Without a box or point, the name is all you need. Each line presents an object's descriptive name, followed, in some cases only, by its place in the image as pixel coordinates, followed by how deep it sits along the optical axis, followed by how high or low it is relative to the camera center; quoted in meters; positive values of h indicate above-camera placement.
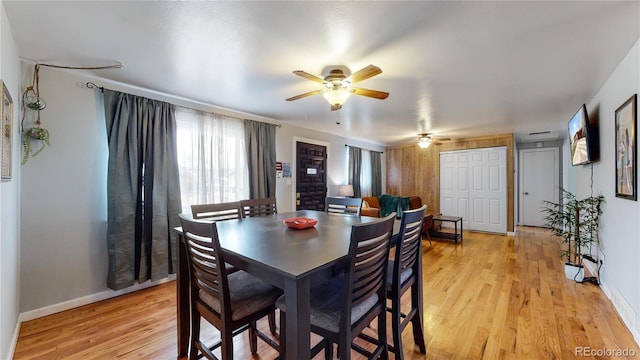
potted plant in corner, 2.90 -0.58
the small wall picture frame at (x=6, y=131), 1.46 +0.32
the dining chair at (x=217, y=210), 2.03 -0.26
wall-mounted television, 2.82 +0.48
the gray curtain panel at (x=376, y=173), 6.85 +0.18
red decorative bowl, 1.81 -0.31
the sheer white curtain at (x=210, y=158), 3.19 +0.30
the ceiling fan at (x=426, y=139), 5.15 +0.83
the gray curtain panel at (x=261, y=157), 3.81 +0.36
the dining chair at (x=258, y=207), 2.47 -0.28
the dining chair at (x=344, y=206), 2.54 -0.27
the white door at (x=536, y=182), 6.21 -0.07
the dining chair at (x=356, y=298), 1.14 -0.62
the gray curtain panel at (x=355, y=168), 6.03 +0.29
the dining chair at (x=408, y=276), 1.45 -0.63
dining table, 0.97 -0.35
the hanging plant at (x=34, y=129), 2.18 +0.46
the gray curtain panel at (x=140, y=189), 2.57 -0.09
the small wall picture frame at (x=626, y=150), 1.94 +0.24
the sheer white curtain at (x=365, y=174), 6.48 +0.15
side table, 4.99 -1.06
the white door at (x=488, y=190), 5.56 -0.24
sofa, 5.09 -0.49
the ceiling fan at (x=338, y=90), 2.21 +0.81
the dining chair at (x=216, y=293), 1.23 -0.62
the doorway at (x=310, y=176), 4.73 +0.08
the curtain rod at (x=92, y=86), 2.52 +0.95
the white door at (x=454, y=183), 6.09 -0.09
